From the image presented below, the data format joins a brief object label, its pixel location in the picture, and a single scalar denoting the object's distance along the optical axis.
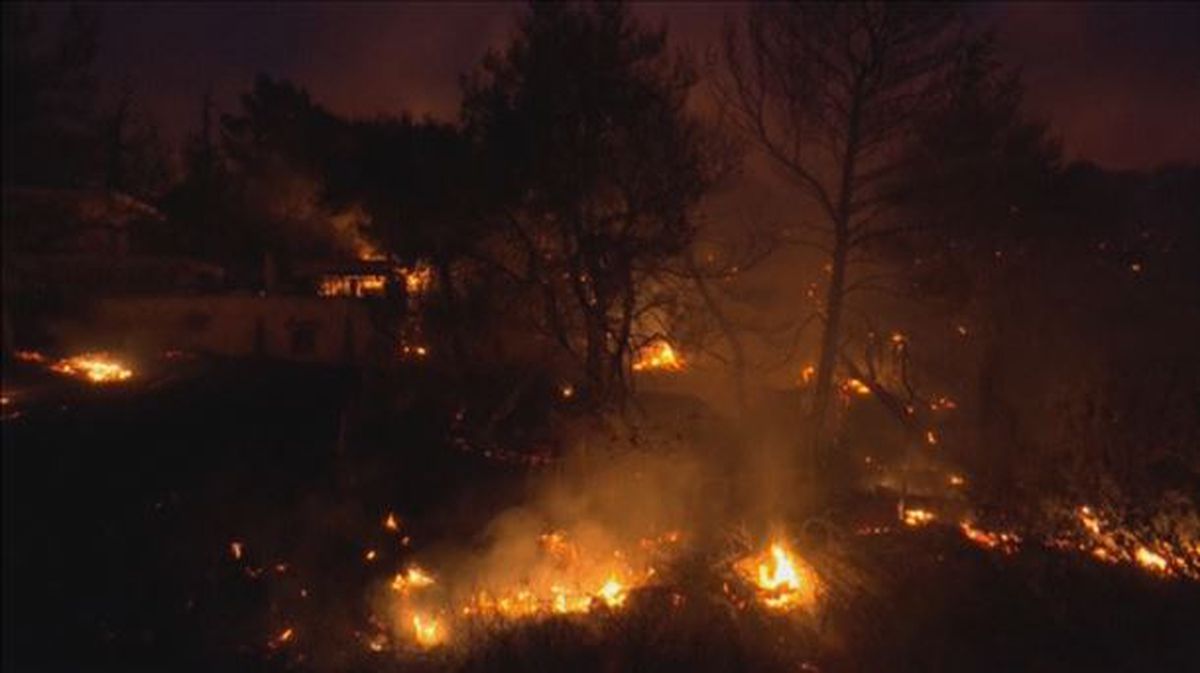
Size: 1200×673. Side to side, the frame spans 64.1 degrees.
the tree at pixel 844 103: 15.43
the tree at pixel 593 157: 17.12
